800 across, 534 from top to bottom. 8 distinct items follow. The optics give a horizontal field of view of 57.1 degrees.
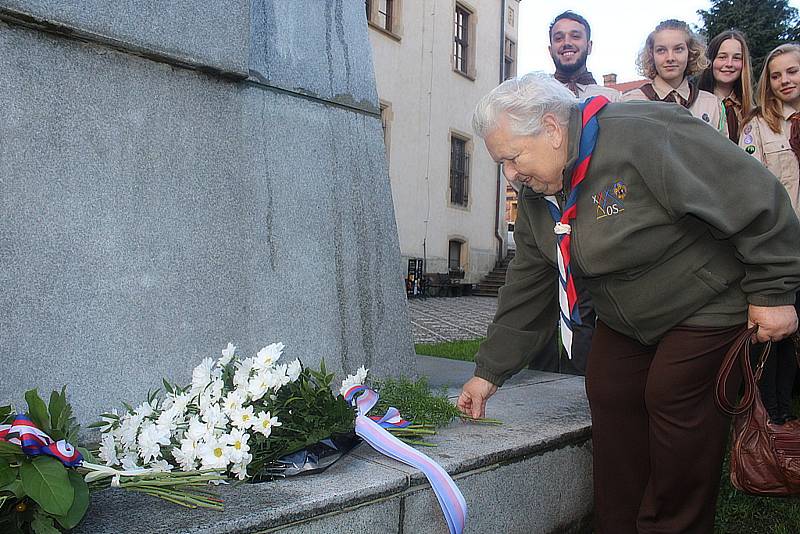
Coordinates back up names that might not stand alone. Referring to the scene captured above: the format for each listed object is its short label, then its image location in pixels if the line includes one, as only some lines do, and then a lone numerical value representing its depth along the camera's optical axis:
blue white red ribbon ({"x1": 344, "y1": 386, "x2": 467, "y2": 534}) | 1.90
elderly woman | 1.89
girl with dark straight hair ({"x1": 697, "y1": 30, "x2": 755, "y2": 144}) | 3.55
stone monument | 2.06
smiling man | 3.76
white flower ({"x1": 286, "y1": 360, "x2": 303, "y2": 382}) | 1.94
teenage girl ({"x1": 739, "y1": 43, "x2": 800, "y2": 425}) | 3.37
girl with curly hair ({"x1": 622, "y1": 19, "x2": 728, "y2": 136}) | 3.43
